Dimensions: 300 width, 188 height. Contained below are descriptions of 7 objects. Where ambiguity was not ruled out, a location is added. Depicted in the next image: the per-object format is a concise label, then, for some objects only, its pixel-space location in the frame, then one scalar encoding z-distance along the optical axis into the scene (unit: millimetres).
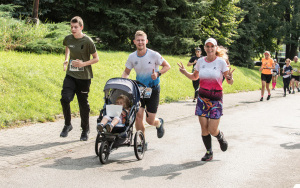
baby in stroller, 5695
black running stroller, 5855
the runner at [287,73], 20248
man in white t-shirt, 6262
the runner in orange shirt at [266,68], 16302
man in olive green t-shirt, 7023
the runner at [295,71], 20416
